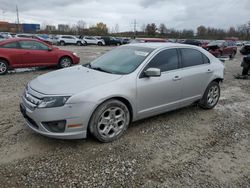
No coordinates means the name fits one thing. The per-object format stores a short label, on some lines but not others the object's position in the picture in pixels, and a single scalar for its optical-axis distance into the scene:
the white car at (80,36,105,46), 37.54
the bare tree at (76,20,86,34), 90.75
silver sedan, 3.18
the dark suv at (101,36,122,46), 39.12
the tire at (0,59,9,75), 8.73
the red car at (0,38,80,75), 8.79
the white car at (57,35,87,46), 34.44
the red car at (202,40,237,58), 17.11
